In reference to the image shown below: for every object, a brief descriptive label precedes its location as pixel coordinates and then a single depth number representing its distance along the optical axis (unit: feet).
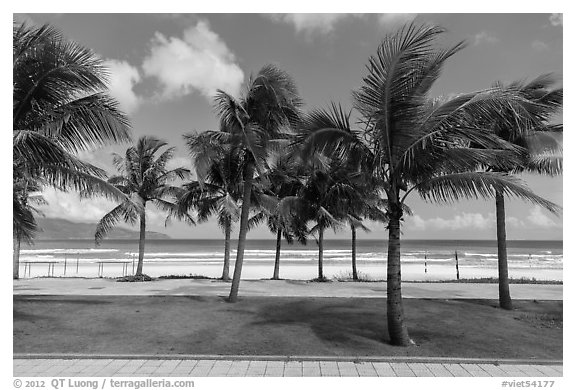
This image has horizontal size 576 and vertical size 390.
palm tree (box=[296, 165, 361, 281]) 62.03
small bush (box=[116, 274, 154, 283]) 58.34
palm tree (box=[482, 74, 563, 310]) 32.55
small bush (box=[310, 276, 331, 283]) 59.57
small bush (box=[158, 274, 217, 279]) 64.95
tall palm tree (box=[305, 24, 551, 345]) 22.38
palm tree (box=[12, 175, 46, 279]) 26.40
